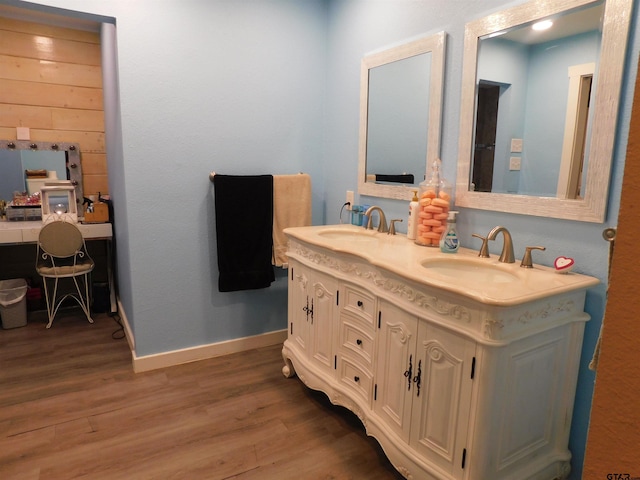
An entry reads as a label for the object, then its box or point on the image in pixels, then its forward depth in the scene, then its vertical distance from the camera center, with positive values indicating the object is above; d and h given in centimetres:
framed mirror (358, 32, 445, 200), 209 +32
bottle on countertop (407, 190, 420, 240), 209 -22
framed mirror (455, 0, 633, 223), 144 +27
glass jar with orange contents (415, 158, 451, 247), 196 -15
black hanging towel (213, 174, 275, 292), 265 -38
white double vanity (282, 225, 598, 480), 131 -63
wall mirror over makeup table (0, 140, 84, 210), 347 +1
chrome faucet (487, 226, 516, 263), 169 -27
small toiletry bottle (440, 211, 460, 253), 183 -27
